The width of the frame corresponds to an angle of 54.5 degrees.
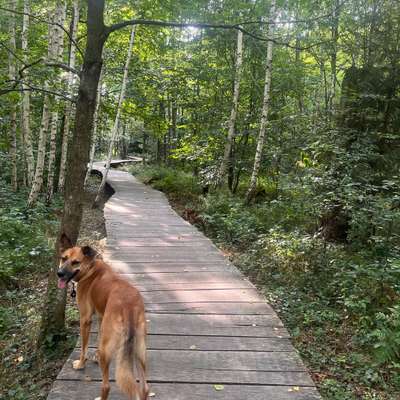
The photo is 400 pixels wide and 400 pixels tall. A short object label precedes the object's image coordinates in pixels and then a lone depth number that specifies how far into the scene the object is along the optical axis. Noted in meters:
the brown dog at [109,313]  2.85
